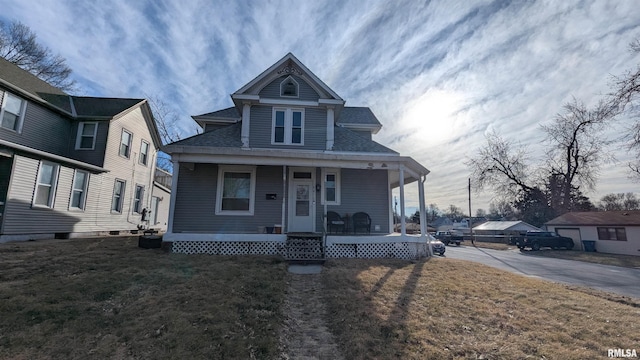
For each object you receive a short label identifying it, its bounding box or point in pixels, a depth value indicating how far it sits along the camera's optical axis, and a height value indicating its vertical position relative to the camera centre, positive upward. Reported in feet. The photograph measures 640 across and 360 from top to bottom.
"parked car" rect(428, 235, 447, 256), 57.20 -3.82
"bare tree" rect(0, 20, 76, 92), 70.28 +41.78
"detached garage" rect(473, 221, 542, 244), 110.65 -0.14
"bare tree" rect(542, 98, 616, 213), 108.99 +24.21
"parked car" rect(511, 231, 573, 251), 83.63 -3.03
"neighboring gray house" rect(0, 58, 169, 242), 33.94 +8.49
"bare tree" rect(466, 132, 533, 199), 128.47 +24.85
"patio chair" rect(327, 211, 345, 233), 37.73 +0.67
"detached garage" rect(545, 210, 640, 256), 78.11 +0.62
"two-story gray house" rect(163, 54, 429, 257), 33.09 +6.66
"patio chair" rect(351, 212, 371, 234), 39.19 +0.77
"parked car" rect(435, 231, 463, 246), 100.87 -3.13
